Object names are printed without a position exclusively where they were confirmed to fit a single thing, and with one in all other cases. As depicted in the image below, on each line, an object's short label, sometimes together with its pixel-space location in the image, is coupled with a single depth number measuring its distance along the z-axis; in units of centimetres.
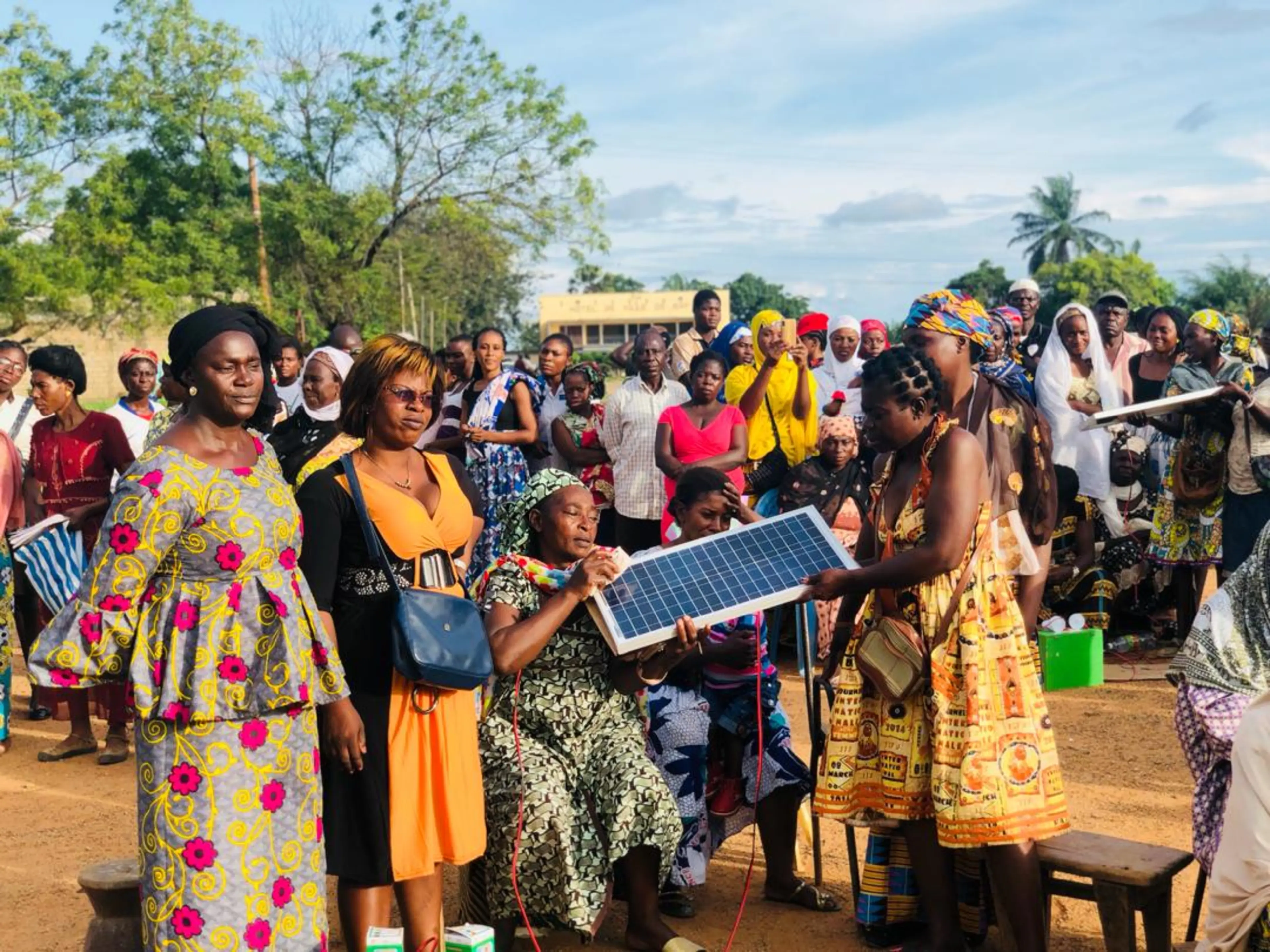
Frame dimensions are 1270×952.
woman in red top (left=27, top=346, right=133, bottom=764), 695
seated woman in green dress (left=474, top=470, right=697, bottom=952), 417
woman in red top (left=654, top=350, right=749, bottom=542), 829
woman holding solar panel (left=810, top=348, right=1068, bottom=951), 382
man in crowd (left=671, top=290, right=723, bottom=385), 1104
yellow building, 6116
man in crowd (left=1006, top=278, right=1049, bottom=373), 1048
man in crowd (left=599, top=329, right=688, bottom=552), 881
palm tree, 7000
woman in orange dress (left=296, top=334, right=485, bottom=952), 368
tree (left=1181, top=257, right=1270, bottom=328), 4134
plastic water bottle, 883
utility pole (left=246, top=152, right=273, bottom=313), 2602
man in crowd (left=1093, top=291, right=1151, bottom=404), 933
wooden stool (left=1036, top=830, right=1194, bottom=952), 382
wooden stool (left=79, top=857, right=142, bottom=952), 400
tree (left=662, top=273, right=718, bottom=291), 9506
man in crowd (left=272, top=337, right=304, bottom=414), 870
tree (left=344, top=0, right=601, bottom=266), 2619
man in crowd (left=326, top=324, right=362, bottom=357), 974
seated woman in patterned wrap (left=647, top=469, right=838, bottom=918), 475
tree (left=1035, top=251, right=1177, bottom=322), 4491
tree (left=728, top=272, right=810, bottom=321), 7969
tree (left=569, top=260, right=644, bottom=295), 2961
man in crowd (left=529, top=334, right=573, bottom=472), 948
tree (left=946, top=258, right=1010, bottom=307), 4094
